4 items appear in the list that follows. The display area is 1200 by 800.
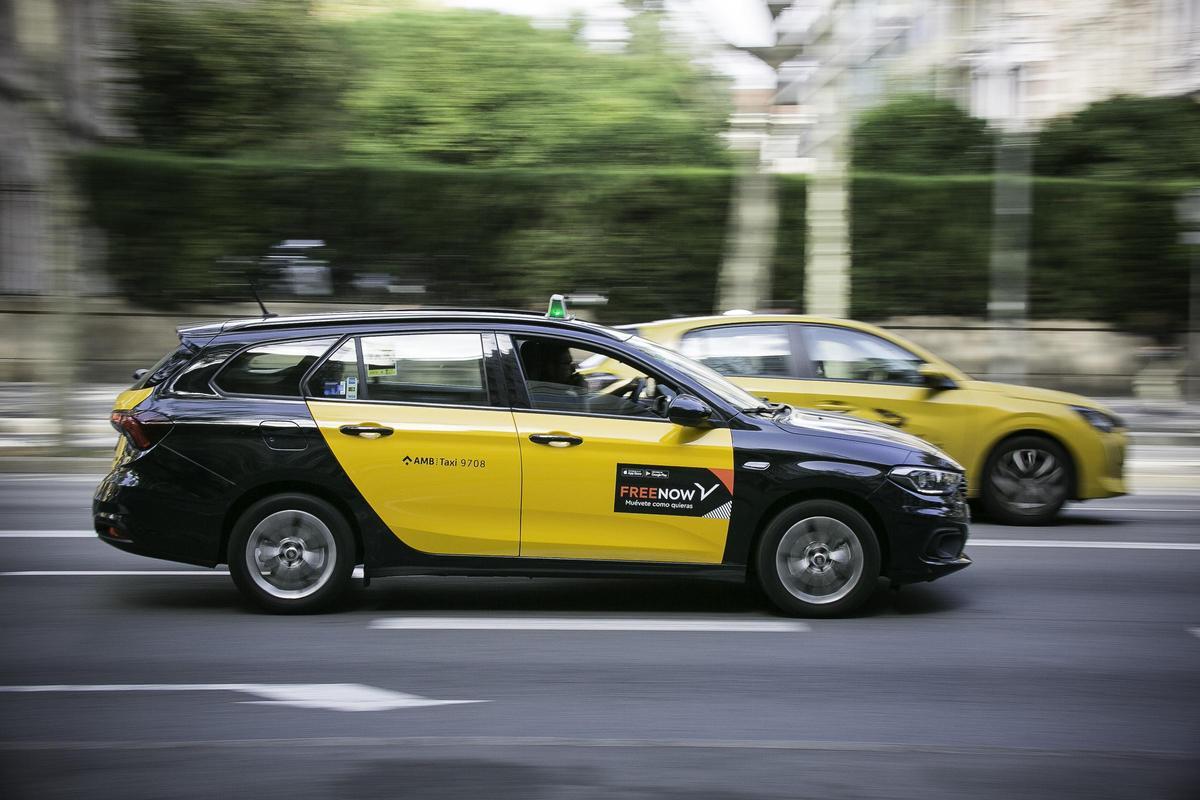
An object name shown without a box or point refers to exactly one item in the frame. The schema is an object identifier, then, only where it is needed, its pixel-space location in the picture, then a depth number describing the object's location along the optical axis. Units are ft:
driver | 21.15
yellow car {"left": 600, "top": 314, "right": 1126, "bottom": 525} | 30.96
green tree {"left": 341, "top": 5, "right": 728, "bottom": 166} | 74.79
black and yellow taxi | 20.74
